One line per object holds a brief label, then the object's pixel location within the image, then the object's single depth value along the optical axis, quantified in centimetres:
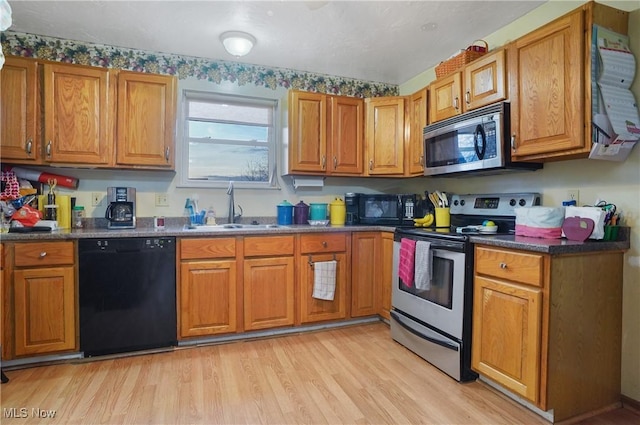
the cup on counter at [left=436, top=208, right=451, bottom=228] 288
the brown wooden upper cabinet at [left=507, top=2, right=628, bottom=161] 176
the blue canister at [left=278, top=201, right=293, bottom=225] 326
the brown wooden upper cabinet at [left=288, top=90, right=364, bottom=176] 313
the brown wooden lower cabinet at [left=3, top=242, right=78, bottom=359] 218
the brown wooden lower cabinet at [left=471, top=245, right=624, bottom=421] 167
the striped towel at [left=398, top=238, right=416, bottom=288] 244
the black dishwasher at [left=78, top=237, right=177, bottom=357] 231
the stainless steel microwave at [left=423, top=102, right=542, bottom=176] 218
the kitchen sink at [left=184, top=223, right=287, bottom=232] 264
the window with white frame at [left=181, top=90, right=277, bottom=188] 316
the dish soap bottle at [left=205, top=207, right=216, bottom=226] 308
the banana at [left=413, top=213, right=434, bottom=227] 295
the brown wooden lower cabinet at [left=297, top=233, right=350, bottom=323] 284
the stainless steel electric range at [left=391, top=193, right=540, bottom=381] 208
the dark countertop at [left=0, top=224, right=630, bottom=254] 170
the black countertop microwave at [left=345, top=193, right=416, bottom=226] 322
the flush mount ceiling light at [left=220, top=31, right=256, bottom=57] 259
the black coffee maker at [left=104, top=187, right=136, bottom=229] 267
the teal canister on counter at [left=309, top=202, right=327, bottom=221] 334
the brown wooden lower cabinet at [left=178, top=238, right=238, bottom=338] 252
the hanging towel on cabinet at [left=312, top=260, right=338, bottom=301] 285
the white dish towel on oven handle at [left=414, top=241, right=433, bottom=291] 230
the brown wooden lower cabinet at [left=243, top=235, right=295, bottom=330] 268
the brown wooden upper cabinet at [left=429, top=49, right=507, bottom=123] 222
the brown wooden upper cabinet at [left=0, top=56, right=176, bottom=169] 240
